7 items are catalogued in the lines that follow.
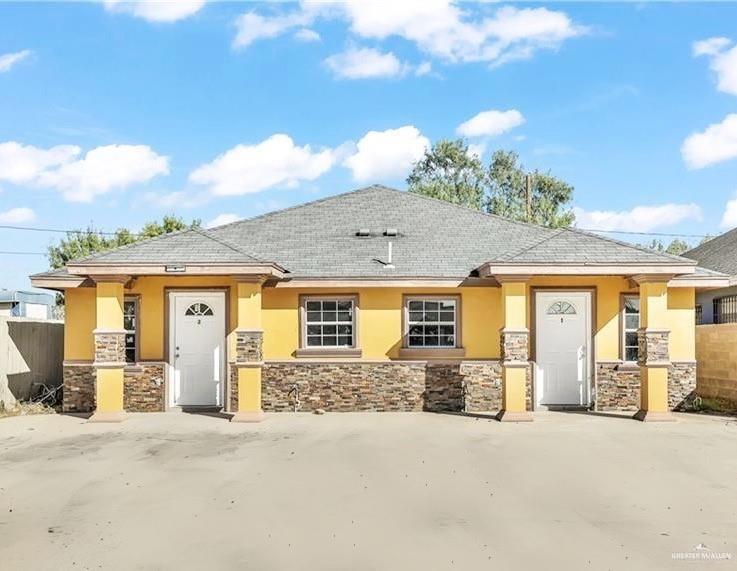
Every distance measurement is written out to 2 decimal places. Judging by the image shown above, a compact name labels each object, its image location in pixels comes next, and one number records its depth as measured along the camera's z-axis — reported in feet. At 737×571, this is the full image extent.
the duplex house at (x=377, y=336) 40.34
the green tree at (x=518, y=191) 131.95
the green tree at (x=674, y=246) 188.28
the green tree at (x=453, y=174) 133.69
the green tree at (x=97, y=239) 99.47
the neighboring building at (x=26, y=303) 89.97
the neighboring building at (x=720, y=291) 52.47
